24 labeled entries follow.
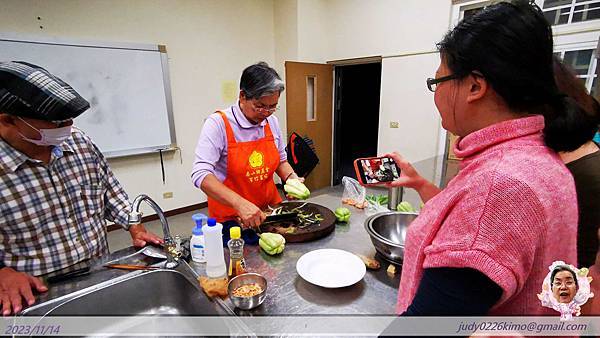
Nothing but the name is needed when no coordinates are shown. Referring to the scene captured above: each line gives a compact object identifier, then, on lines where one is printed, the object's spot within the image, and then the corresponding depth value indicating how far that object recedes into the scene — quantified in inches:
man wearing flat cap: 38.5
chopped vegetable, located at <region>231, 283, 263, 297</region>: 37.7
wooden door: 175.3
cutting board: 54.1
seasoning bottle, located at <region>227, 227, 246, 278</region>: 43.3
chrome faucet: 41.7
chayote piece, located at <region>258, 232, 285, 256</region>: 49.6
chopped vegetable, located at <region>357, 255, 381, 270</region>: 45.8
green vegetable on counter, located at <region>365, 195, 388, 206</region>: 76.1
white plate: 42.1
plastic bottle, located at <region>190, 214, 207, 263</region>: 46.0
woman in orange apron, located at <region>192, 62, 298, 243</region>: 60.4
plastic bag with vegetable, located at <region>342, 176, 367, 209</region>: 74.5
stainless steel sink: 38.4
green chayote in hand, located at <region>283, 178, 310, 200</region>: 68.2
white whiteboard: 118.3
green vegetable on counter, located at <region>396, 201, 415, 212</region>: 63.1
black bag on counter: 165.8
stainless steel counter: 37.8
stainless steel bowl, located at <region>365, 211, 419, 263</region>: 53.2
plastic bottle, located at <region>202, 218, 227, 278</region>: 41.8
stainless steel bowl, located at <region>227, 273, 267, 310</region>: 36.5
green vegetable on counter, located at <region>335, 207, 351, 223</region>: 63.0
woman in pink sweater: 21.1
